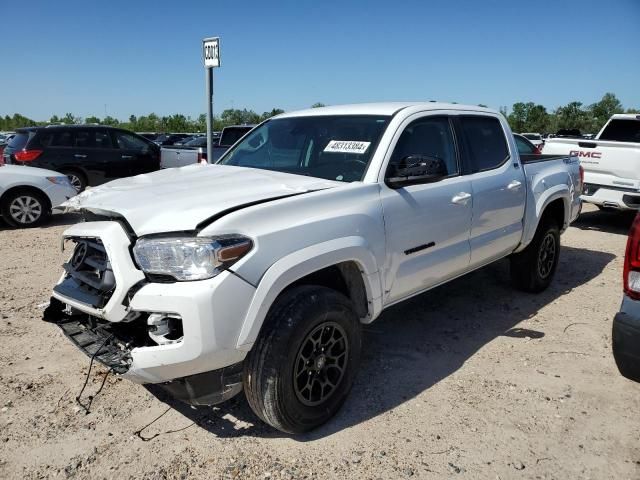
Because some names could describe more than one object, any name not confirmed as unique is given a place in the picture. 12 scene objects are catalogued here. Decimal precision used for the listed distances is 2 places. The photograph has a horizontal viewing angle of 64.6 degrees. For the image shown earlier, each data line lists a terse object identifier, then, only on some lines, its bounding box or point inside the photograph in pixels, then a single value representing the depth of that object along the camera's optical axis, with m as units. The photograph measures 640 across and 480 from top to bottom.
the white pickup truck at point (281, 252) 2.40
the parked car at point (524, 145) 11.16
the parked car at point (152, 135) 30.95
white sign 7.29
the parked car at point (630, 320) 2.61
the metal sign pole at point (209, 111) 7.58
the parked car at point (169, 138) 26.08
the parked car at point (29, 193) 8.06
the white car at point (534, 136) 23.98
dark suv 9.92
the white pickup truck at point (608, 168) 7.73
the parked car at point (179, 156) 11.68
